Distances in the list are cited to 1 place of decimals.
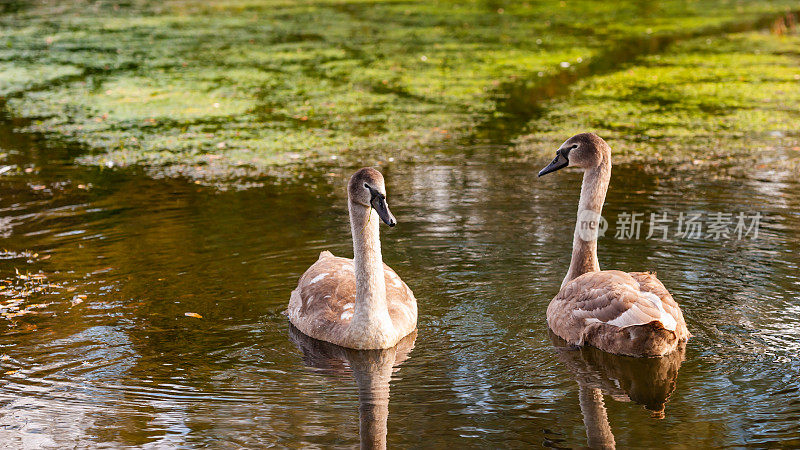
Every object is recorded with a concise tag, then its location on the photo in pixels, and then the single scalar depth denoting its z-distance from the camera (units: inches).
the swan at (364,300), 576.4
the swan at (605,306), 540.1
